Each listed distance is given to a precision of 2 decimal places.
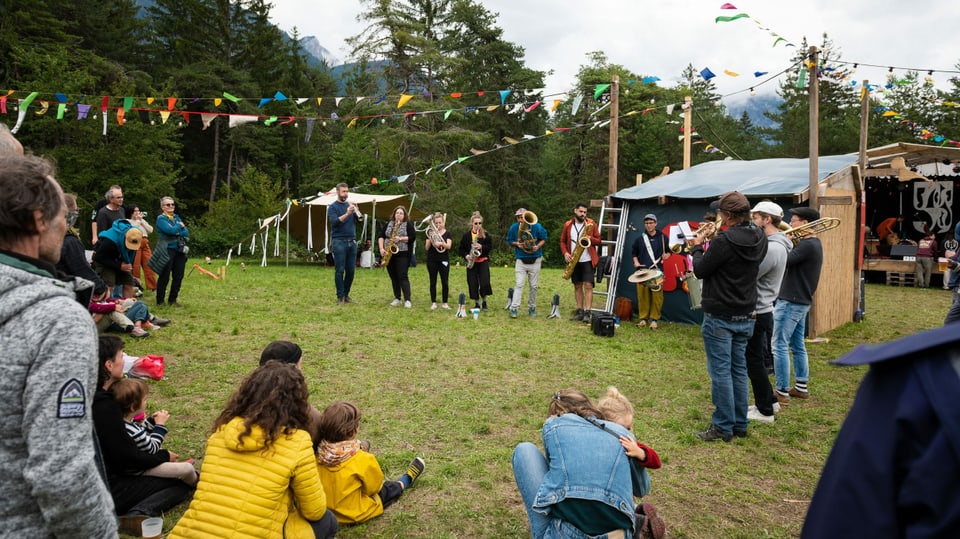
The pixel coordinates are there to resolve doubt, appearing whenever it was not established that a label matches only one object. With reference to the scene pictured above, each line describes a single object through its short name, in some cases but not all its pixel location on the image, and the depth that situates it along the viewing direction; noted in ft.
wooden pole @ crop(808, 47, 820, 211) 25.36
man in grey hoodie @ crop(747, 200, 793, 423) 15.35
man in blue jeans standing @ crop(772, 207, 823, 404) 17.47
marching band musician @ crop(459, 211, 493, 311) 32.12
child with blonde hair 8.77
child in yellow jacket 10.29
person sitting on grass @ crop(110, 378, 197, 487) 10.36
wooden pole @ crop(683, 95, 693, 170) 36.52
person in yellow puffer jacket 8.06
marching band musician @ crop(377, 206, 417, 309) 33.01
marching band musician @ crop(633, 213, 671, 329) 29.89
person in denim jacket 7.86
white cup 9.53
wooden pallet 52.31
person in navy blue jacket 2.40
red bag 16.46
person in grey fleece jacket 4.40
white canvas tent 59.52
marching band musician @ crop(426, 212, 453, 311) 32.89
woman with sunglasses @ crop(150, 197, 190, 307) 28.07
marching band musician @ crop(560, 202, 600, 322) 31.04
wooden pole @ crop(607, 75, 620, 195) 33.86
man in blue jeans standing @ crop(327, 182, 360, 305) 33.22
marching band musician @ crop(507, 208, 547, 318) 31.65
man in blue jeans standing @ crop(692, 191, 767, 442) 13.71
